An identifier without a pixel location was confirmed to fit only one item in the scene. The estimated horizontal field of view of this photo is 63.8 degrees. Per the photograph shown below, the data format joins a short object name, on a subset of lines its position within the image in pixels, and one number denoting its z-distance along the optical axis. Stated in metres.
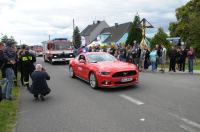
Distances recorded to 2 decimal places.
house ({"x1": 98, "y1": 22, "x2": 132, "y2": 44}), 42.11
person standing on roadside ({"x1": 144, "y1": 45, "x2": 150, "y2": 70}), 10.52
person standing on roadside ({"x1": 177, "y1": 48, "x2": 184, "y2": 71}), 9.87
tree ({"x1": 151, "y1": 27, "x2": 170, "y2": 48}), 16.55
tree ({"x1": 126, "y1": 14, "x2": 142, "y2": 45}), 23.91
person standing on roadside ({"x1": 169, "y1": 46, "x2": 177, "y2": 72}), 9.85
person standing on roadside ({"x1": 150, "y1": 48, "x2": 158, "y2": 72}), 9.99
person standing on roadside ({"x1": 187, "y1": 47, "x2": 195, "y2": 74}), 9.36
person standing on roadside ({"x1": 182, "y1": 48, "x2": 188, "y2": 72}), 9.91
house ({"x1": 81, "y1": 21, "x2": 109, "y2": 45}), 52.36
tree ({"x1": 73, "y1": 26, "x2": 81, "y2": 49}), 48.61
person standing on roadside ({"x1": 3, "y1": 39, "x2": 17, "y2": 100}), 5.38
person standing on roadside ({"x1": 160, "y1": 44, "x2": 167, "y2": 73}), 10.05
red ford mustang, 6.17
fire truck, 15.31
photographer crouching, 5.41
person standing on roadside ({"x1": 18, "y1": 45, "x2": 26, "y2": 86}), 6.88
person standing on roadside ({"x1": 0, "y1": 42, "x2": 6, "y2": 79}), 5.27
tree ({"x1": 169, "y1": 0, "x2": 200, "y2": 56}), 29.40
